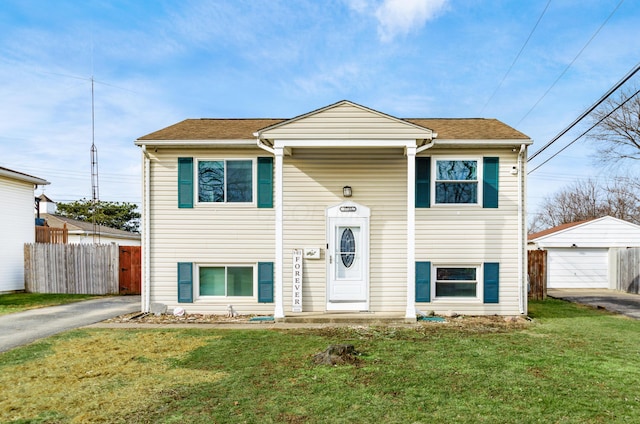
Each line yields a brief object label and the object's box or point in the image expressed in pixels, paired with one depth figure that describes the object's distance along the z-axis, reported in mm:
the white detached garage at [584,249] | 19484
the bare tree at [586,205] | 29547
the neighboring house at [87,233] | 23406
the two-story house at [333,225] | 9992
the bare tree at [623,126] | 22094
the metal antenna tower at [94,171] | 18716
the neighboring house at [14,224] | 14953
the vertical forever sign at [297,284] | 9805
